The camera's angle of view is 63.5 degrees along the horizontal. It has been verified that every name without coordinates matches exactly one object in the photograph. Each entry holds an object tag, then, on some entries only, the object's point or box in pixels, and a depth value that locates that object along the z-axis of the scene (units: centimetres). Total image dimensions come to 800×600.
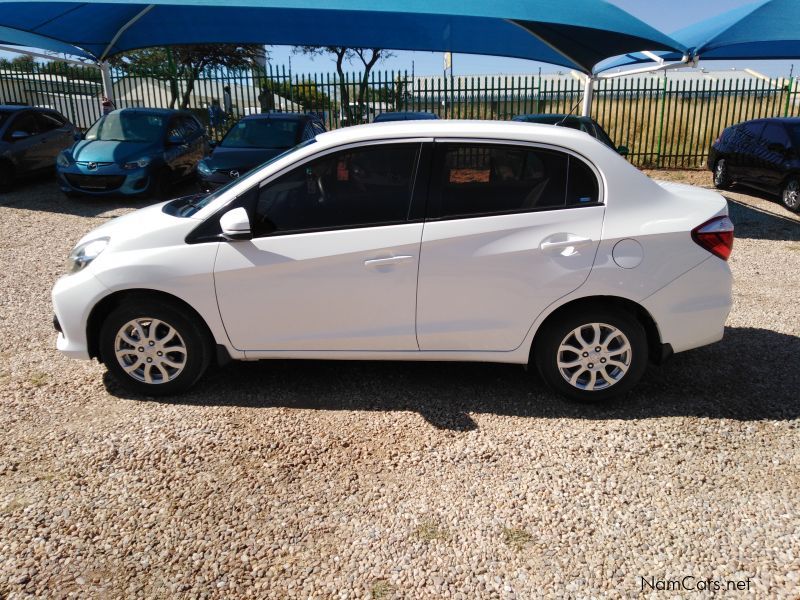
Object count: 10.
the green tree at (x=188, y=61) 1962
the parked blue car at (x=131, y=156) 1113
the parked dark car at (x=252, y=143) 1030
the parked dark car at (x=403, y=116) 1238
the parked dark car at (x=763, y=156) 1137
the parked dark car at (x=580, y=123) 1101
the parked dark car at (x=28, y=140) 1252
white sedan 375
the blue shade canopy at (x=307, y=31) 1116
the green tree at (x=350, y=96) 1811
